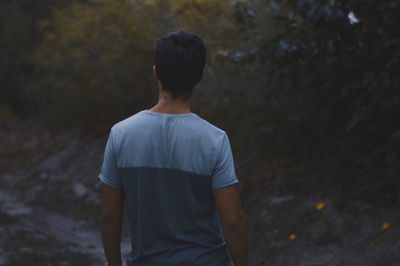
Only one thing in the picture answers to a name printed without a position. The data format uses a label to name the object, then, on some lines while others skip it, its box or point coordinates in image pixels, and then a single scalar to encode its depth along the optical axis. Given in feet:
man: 9.72
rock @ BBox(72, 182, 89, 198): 39.84
